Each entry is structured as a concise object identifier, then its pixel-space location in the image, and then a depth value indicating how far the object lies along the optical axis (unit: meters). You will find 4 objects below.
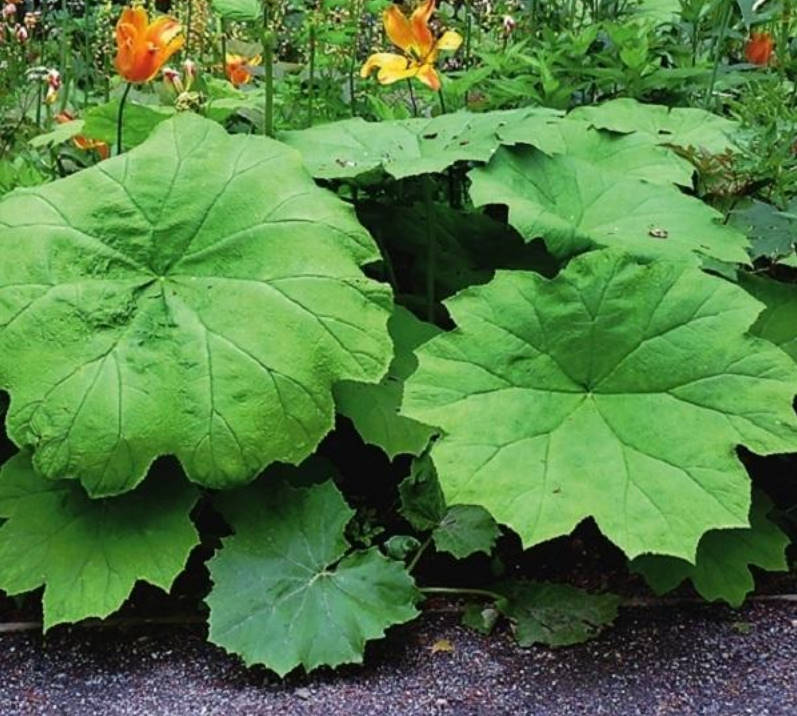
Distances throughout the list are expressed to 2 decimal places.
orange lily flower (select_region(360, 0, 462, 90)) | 2.52
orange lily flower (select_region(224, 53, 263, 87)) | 2.99
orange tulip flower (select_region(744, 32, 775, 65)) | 2.91
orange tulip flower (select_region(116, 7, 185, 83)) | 2.28
